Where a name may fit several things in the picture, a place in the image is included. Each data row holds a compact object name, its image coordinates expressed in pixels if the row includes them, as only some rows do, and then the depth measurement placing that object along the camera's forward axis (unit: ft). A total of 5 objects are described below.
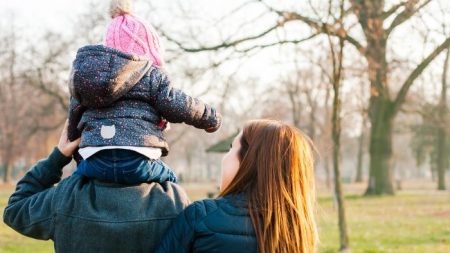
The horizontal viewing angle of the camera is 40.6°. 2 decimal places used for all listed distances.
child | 6.75
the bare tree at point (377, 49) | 34.54
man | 6.91
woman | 7.11
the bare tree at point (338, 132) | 30.32
